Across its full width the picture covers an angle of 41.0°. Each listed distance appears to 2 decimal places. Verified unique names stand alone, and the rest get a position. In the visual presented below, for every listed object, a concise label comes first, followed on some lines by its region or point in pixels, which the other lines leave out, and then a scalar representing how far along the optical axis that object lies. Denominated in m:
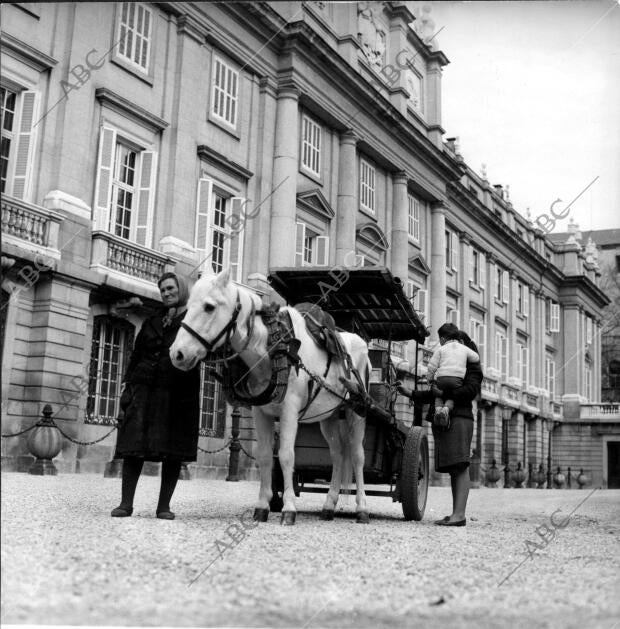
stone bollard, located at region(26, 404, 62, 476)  13.71
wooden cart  8.32
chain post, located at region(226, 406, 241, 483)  17.61
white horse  5.59
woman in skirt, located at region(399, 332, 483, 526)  7.98
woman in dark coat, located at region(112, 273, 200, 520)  6.00
